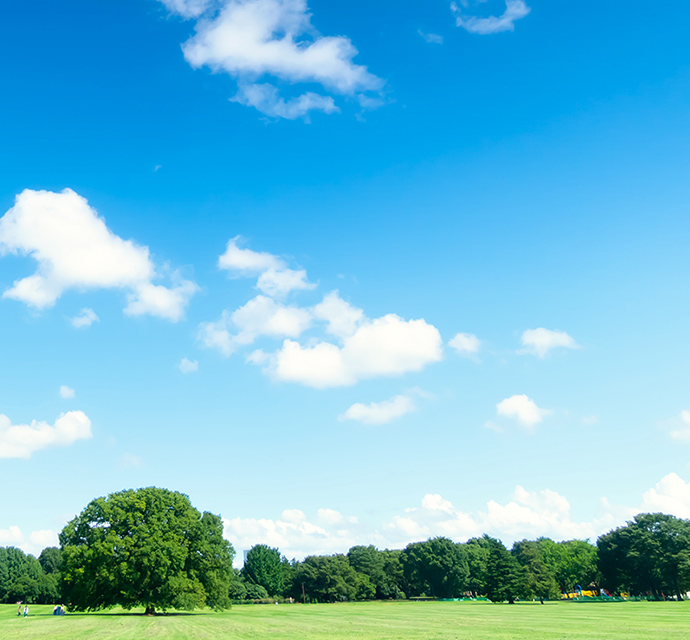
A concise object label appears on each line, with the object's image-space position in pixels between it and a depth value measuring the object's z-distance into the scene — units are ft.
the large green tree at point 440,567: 448.24
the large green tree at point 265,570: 502.79
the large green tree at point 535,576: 309.01
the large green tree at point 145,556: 203.51
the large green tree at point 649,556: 312.29
